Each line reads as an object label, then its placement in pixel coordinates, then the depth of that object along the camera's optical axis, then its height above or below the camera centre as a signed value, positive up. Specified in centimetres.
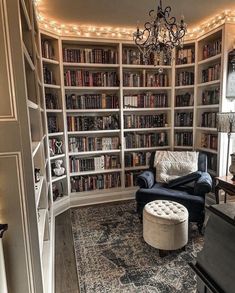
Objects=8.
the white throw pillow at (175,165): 323 -79
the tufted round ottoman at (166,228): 221 -116
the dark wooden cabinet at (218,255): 85 -58
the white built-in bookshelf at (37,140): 180 -25
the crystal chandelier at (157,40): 204 +67
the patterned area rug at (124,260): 194 -148
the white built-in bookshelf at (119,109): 333 +4
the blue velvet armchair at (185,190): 267 -103
